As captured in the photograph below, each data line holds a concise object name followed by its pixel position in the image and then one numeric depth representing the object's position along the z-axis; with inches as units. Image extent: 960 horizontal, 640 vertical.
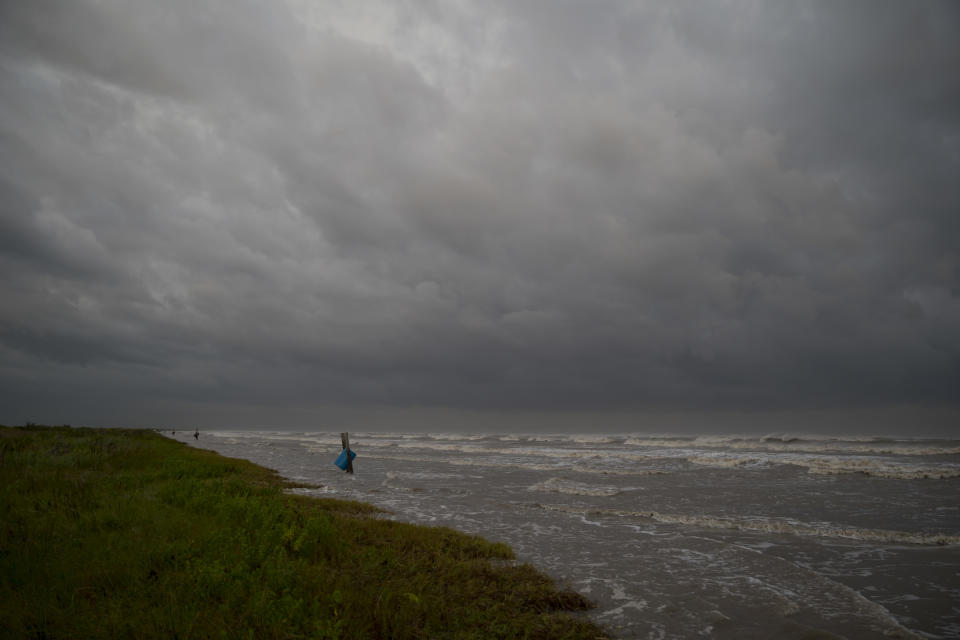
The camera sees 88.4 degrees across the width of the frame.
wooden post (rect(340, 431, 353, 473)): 1149.5
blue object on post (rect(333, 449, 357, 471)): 1159.8
